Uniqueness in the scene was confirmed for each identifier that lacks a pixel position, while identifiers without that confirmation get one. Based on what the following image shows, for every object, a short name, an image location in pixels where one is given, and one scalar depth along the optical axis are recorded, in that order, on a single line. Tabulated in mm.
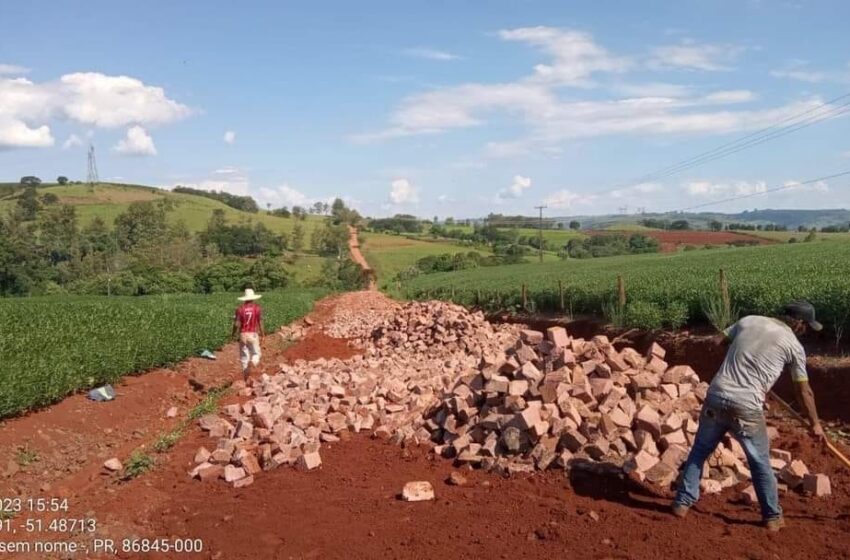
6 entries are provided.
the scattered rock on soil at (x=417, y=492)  6492
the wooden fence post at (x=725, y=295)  11867
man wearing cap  5426
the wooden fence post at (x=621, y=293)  15390
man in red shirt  12500
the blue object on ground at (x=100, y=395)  10398
